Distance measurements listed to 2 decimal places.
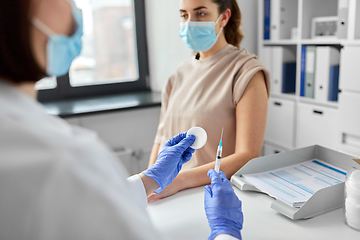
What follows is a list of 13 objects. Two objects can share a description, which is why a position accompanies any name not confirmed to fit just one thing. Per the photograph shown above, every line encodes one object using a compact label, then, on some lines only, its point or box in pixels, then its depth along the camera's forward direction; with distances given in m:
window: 2.68
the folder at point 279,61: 2.50
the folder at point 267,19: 2.58
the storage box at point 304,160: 0.82
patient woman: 1.25
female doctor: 0.39
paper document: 0.89
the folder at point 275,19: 2.49
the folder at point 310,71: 2.22
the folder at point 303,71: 2.31
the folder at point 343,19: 1.91
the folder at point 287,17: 2.50
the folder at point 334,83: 2.11
